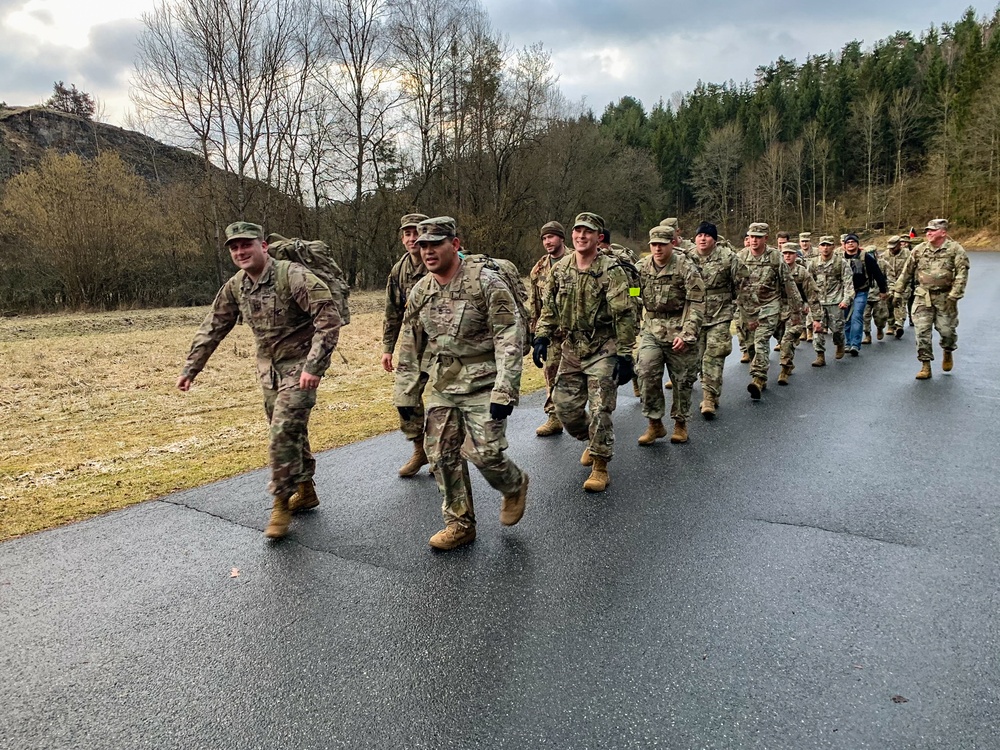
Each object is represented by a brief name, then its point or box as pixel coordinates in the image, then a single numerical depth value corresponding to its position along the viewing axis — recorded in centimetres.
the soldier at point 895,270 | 1437
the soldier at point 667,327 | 698
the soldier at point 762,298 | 927
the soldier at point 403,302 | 616
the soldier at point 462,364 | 445
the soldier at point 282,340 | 483
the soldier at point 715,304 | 812
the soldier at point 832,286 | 1227
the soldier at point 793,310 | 1016
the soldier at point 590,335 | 574
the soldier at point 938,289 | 978
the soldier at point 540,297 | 740
